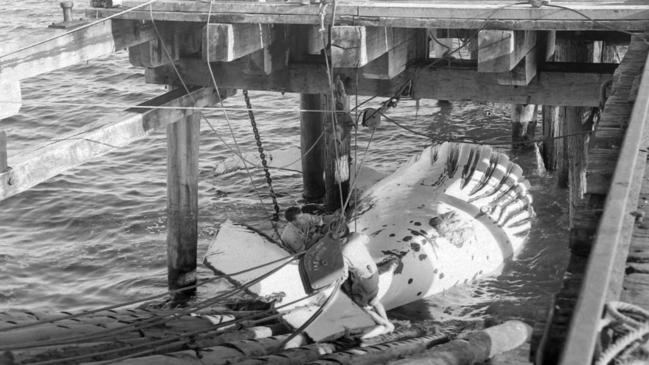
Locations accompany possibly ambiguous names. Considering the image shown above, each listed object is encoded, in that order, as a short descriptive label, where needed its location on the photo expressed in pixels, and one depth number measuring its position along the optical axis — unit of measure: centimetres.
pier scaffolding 820
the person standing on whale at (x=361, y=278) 760
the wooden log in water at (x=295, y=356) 607
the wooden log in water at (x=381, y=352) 590
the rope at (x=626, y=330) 308
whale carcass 1024
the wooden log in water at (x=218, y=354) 584
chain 1174
